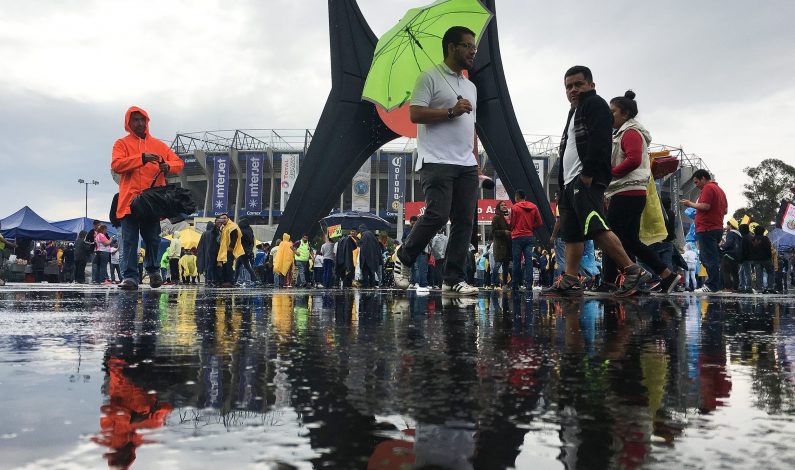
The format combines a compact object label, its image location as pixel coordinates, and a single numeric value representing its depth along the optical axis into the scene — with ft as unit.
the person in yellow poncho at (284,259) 54.85
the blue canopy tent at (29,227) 76.28
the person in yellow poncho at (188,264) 67.46
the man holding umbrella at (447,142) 14.47
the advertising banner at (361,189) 173.27
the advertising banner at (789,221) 56.95
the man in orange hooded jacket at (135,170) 19.11
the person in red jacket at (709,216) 26.08
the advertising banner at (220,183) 173.99
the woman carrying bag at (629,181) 16.33
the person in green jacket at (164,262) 68.11
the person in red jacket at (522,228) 32.42
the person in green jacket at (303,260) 61.36
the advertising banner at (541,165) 167.02
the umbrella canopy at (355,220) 74.18
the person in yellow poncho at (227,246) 44.14
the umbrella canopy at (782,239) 71.51
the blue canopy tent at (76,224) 87.02
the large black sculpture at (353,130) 72.64
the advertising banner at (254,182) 175.32
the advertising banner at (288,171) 171.94
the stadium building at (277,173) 171.81
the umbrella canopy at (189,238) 68.44
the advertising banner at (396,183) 171.94
